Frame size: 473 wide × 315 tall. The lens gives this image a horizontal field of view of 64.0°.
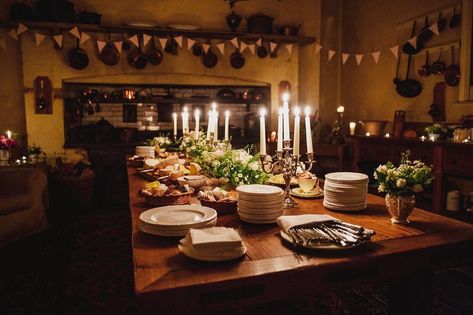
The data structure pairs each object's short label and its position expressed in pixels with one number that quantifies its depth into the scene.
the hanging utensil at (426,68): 5.07
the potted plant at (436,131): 4.31
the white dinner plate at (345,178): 1.68
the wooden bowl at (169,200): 1.79
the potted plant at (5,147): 4.73
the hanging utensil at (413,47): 5.21
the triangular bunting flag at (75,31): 5.52
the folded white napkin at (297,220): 1.35
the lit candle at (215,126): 3.06
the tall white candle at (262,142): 1.88
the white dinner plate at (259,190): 1.51
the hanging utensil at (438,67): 4.86
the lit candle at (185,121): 3.65
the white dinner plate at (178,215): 1.40
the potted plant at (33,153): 5.25
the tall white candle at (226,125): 2.81
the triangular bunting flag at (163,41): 6.03
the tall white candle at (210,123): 3.05
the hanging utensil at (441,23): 4.85
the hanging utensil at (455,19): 4.67
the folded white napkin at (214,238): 1.16
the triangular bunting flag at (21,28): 5.29
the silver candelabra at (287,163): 1.83
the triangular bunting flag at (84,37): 5.74
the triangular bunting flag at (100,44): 5.85
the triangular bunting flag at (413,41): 5.22
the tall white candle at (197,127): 3.56
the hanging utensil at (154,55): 6.10
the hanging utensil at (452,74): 4.66
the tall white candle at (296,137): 1.79
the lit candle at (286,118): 1.78
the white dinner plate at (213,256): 1.17
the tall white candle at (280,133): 1.78
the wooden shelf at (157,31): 5.41
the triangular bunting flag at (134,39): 5.93
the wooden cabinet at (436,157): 3.88
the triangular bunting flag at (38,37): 5.55
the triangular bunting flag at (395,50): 5.66
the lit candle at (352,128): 5.90
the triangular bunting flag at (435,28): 4.85
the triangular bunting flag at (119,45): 5.94
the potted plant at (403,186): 1.52
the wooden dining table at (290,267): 1.05
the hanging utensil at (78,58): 5.78
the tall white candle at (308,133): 1.78
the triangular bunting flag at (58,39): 5.61
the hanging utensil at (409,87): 5.34
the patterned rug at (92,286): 2.30
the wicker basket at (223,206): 1.70
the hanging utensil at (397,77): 5.65
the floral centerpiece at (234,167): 2.04
